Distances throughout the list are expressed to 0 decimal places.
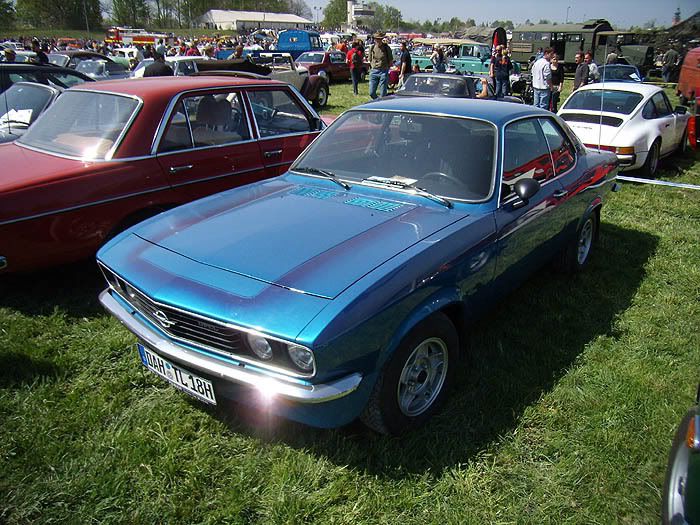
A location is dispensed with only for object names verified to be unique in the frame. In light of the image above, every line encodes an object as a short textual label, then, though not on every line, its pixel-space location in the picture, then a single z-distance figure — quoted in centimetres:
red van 1258
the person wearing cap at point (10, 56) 1384
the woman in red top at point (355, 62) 1736
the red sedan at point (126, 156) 372
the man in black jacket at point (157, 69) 1114
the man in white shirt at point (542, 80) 1079
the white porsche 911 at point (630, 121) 774
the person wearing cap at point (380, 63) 1404
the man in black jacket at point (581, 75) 1384
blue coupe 223
